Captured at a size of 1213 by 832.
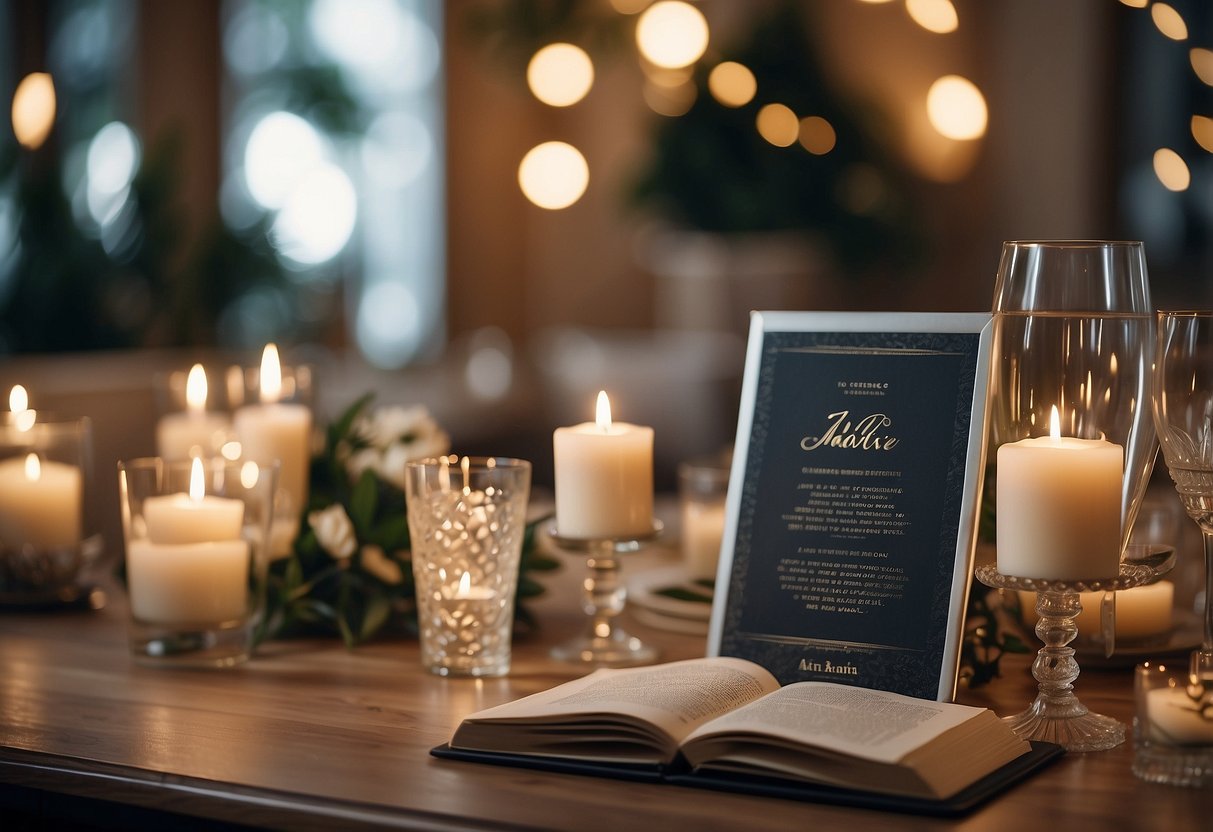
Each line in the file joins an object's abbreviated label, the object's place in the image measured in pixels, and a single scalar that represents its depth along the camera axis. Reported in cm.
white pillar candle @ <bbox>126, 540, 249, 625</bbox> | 121
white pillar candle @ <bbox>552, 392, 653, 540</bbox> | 119
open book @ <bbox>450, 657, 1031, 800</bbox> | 84
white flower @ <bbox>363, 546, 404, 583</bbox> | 134
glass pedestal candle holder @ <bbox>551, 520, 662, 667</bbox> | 122
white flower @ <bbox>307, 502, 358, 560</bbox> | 134
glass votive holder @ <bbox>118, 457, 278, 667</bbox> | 122
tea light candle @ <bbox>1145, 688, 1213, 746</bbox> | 84
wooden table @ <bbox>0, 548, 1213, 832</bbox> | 82
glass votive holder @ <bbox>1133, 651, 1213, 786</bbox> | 84
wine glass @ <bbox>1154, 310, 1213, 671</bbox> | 95
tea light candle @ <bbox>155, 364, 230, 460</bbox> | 165
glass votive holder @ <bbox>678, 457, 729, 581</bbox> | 145
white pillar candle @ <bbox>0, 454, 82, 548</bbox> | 147
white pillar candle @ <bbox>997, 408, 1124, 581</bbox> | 92
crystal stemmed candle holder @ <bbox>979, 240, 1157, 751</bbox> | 93
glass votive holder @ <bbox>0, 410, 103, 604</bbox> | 148
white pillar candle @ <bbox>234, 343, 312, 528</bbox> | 154
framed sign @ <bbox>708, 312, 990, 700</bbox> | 104
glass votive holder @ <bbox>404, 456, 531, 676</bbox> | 117
